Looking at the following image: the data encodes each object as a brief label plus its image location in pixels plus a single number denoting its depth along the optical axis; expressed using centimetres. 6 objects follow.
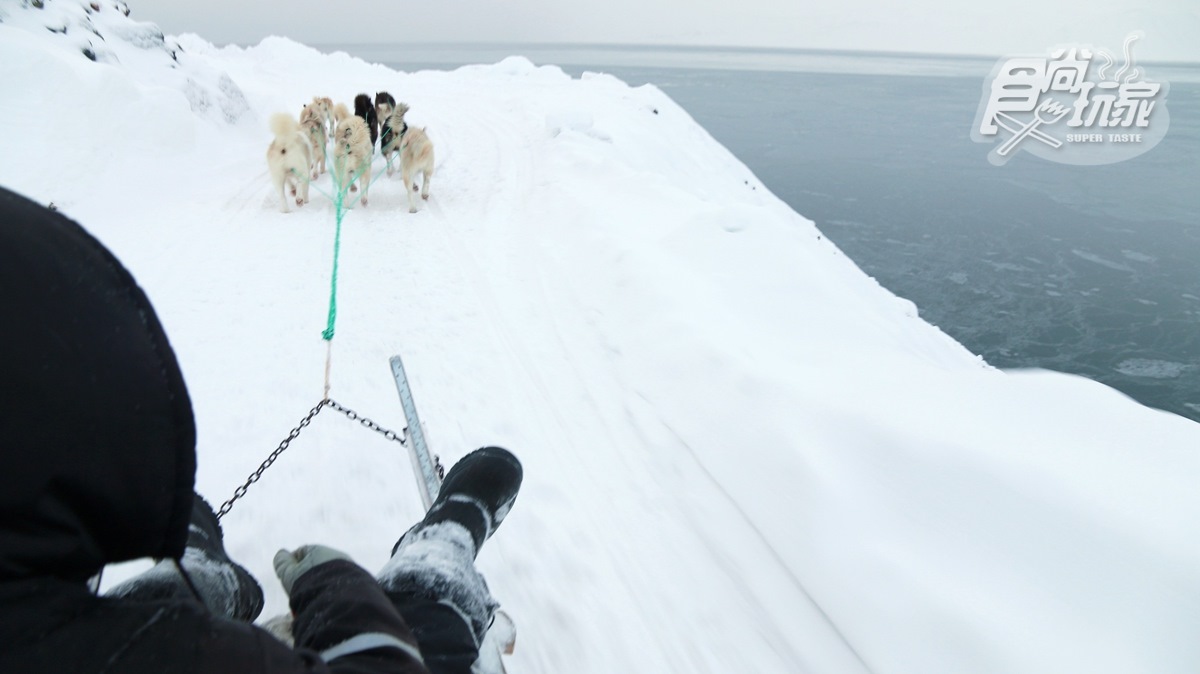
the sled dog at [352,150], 577
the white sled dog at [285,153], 562
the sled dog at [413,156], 588
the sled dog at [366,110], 769
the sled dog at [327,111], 656
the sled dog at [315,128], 614
